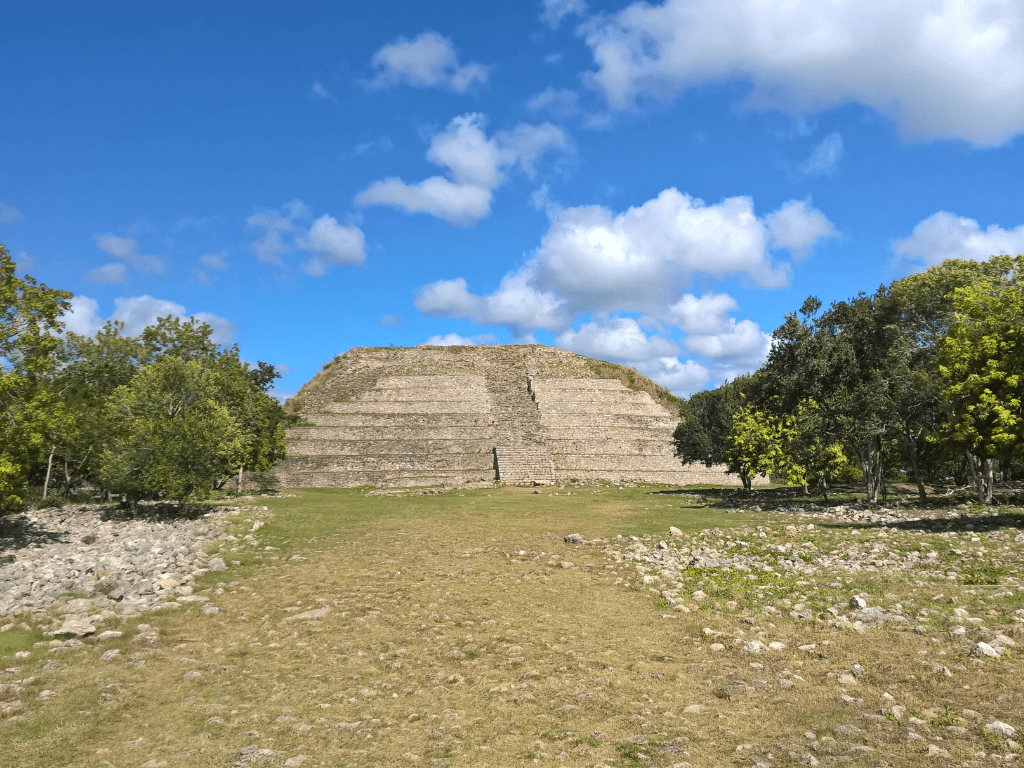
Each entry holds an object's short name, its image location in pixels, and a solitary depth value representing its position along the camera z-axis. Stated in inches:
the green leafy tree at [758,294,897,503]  1301.7
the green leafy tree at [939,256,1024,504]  830.5
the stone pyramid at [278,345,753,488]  2490.2
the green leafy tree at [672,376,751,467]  2042.3
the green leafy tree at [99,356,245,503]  1205.1
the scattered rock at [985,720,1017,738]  253.1
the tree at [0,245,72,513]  807.1
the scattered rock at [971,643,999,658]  338.1
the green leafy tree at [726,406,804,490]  1397.6
